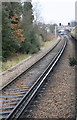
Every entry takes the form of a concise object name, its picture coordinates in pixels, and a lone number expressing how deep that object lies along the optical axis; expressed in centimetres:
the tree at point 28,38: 2956
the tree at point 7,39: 2119
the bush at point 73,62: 1920
